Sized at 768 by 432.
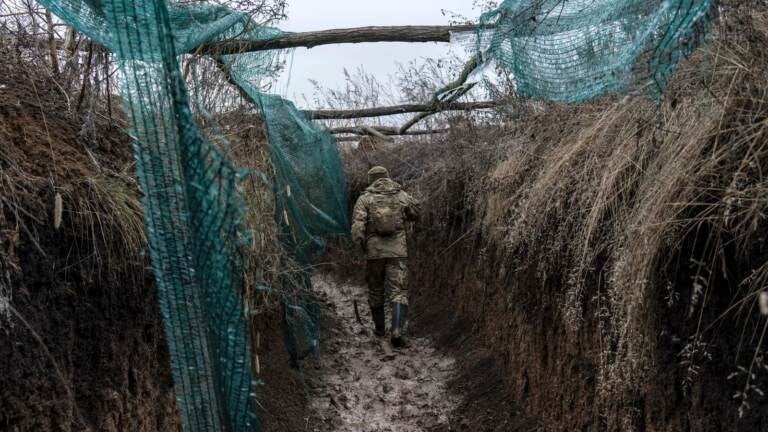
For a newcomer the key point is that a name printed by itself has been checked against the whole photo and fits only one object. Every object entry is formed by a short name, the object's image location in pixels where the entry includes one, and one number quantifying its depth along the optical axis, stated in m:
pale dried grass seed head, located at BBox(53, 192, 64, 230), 2.40
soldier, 7.69
